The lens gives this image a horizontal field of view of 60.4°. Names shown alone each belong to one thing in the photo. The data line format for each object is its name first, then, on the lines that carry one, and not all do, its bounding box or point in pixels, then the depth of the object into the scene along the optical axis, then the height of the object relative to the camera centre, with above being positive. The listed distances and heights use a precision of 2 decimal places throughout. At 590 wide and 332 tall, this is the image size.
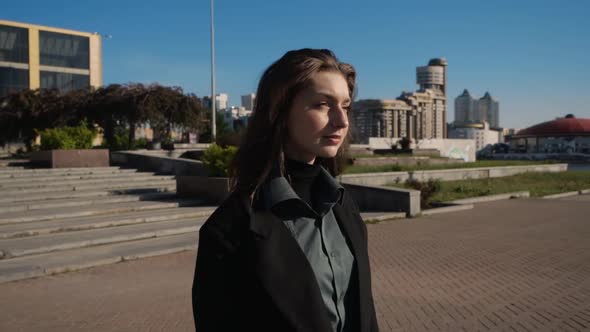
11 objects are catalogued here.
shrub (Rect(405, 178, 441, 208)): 15.04 -1.11
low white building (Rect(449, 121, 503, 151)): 176.79 +7.08
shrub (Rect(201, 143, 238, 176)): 13.19 -0.16
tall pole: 27.65 +4.06
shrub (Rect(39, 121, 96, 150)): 18.75 +0.57
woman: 1.48 -0.24
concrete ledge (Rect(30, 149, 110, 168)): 17.92 -0.16
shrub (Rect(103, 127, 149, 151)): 25.85 +0.49
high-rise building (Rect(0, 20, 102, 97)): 48.00 +9.58
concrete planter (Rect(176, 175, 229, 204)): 12.90 -0.91
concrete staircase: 7.53 -1.35
